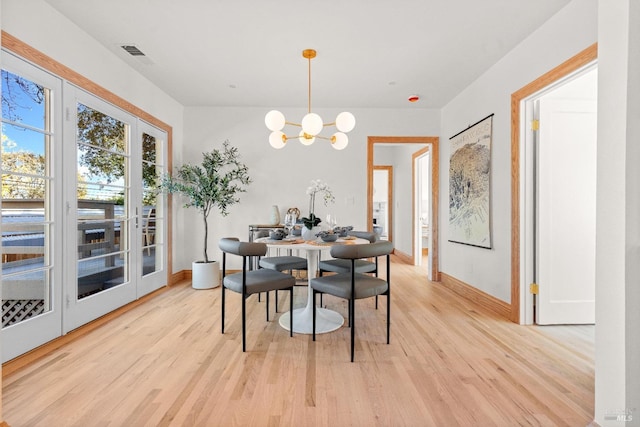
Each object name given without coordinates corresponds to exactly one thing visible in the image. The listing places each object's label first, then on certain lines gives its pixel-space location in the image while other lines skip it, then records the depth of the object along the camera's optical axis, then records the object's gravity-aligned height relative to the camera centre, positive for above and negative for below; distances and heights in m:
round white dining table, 2.43 -0.98
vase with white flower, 2.72 -0.14
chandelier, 2.71 +0.79
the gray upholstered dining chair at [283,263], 2.98 -0.52
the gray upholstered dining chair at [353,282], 2.12 -0.55
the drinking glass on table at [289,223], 3.12 -0.14
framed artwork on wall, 3.38 +0.32
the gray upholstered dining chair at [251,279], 2.28 -0.55
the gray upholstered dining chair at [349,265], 3.01 -0.55
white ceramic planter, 4.09 -0.86
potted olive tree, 4.09 +0.32
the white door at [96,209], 2.59 +0.01
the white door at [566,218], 2.81 -0.06
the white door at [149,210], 3.56 +0.01
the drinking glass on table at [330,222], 2.87 -0.10
